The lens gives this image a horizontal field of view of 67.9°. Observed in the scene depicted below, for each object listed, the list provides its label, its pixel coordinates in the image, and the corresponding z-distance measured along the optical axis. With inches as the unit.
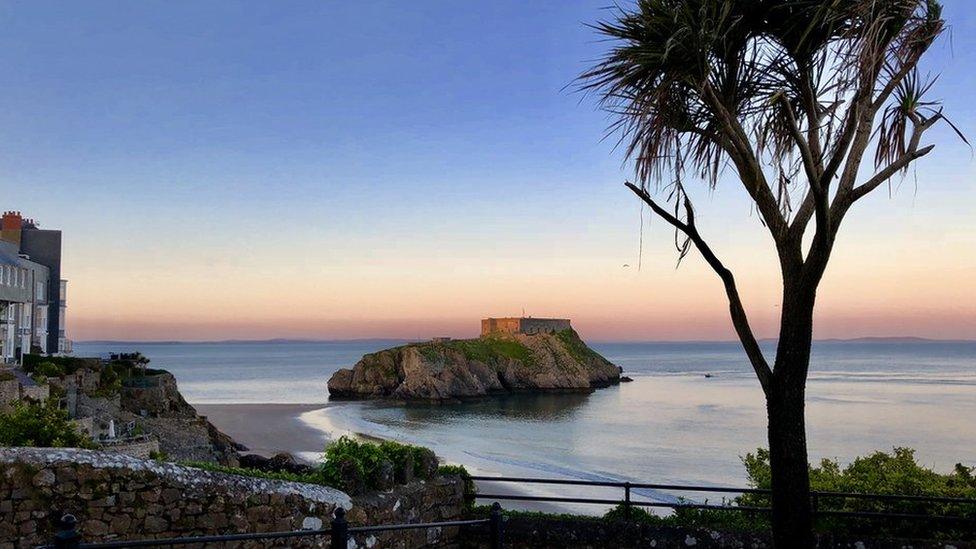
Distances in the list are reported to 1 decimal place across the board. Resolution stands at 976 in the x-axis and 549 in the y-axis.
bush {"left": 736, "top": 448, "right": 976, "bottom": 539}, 363.9
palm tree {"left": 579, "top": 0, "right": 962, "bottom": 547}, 258.5
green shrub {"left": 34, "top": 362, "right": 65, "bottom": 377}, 1300.4
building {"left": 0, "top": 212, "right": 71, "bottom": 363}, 1870.6
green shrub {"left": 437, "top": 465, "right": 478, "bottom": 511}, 414.3
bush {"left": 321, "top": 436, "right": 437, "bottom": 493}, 354.9
